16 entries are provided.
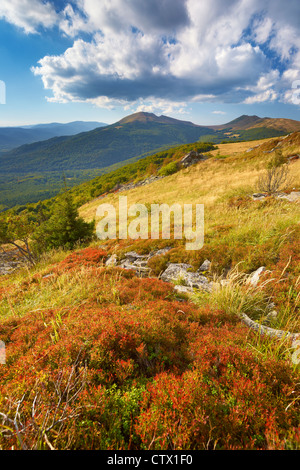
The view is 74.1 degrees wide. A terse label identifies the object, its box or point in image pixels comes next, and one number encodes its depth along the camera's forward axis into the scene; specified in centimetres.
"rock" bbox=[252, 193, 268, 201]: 1298
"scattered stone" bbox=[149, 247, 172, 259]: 881
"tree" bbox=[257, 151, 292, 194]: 1470
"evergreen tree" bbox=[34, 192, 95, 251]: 1413
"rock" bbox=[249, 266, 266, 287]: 506
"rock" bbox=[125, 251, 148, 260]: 910
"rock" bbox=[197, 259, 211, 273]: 674
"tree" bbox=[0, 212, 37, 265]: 1448
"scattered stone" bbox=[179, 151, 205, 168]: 4741
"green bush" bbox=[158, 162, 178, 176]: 4672
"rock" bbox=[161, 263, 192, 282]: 657
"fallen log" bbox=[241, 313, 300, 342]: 317
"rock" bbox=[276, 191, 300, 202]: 1113
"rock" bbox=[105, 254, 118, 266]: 901
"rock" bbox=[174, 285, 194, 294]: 547
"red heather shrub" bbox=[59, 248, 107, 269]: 877
